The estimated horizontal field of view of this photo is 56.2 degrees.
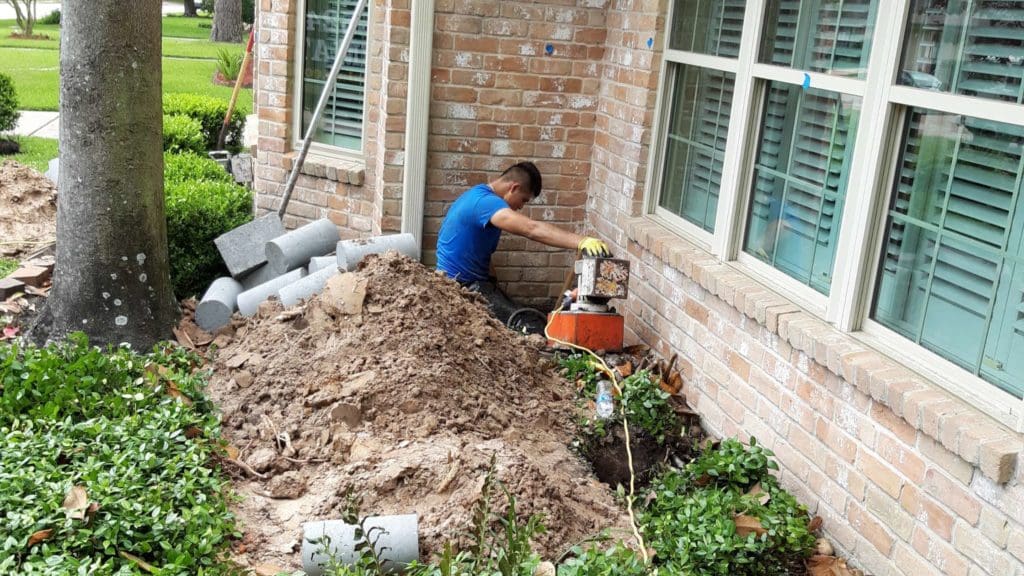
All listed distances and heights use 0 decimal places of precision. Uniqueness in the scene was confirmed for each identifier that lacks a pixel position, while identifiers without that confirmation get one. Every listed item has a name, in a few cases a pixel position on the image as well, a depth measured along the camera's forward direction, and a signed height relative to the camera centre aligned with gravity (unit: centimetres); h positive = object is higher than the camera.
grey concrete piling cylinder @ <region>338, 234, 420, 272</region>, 604 -133
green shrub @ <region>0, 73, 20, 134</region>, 1181 -122
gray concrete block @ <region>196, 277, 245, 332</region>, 639 -189
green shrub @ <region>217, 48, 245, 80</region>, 1788 -78
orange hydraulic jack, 570 -153
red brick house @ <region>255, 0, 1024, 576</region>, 352 -69
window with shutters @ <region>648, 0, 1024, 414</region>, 349 -40
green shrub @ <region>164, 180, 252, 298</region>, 708 -155
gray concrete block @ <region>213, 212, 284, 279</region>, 692 -156
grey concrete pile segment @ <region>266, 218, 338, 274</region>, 670 -149
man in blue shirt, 608 -114
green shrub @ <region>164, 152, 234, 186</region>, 844 -133
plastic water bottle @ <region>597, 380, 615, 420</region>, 505 -181
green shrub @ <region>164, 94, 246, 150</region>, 1203 -115
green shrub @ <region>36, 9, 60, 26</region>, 3316 -44
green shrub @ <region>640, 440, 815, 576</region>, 385 -189
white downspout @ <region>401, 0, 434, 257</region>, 634 -51
